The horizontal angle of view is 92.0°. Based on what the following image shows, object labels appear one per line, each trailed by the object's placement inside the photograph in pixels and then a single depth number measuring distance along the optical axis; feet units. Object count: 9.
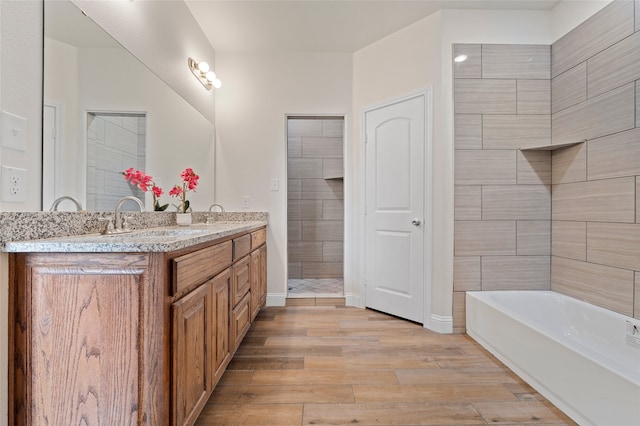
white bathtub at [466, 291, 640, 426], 4.10
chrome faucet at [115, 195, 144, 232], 4.63
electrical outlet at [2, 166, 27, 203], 3.25
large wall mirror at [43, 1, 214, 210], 3.89
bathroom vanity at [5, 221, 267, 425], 3.17
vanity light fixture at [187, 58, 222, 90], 8.21
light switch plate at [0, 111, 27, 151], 3.23
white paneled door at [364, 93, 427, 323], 8.32
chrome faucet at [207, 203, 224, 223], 9.25
